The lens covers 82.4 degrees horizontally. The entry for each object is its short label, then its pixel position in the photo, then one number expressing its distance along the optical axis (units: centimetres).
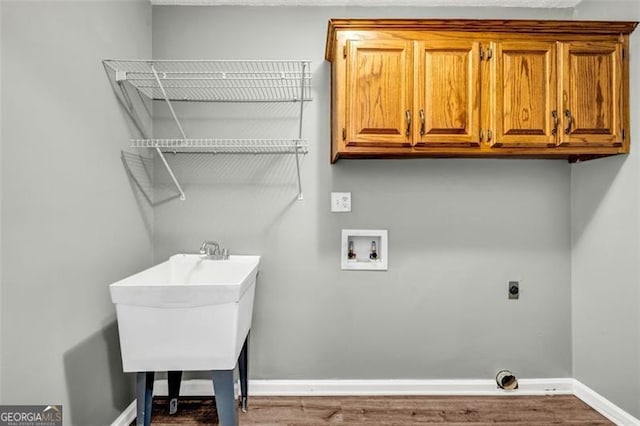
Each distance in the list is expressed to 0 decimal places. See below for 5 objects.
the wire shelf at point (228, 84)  207
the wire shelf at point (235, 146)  199
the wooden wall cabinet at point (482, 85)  183
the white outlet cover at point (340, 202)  221
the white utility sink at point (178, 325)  137
